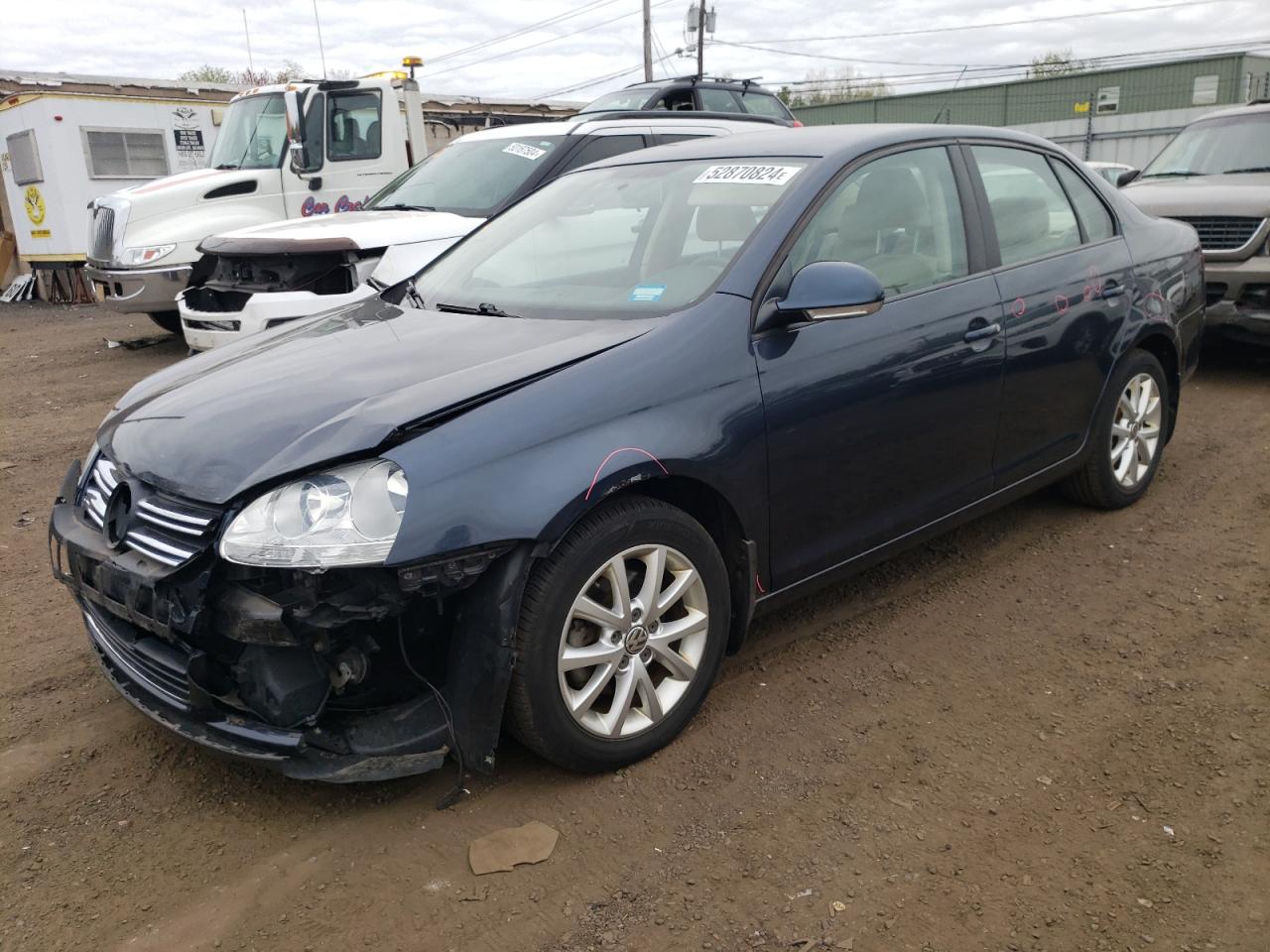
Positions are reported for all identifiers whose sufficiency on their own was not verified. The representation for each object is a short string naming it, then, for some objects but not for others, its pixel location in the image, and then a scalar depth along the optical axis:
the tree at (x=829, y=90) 49.88
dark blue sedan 2.46
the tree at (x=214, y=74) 50.25
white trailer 15.26
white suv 6.96
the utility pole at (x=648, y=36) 33.80
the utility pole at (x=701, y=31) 27.51
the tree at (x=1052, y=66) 40.94
